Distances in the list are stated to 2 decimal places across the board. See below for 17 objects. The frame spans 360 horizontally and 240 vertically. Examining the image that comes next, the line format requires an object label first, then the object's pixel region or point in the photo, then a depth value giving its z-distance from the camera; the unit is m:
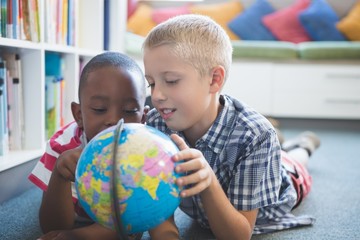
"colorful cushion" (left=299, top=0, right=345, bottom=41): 4.46
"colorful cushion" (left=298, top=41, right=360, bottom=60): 4.00
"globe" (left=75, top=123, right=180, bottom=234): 0.83
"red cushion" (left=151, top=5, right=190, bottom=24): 4.75
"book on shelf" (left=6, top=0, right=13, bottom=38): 1.64
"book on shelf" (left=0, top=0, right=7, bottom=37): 1.62
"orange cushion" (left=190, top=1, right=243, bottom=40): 4.75
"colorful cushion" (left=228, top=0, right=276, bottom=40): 4.63
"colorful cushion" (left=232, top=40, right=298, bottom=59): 4.14
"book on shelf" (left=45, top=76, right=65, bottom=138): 2.04
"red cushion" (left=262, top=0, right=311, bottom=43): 4.55
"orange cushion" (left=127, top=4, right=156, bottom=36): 4.69
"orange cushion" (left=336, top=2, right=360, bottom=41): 4.37
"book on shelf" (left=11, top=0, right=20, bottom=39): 1.66
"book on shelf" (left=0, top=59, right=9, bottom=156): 1.62
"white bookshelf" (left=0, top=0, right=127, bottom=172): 1.73
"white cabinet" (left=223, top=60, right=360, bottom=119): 4.07
